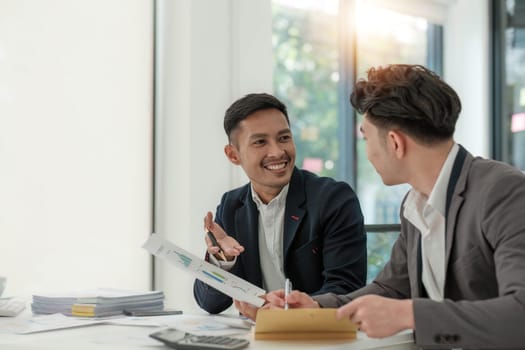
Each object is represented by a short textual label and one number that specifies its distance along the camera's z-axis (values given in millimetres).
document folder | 2348
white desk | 2333
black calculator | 2272
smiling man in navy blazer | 2966
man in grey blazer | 2215
